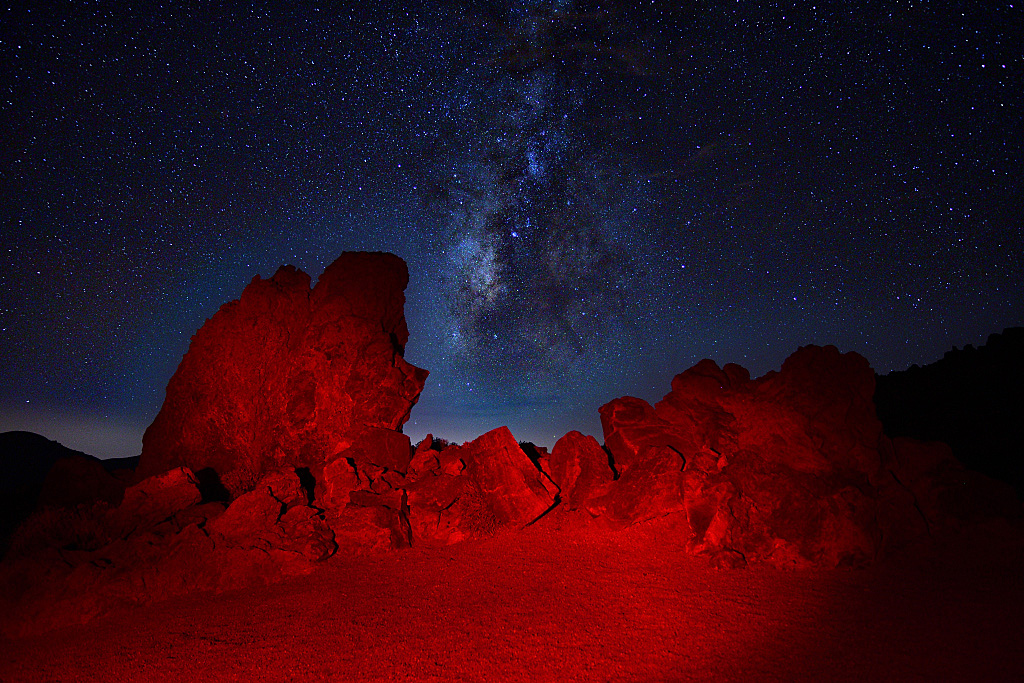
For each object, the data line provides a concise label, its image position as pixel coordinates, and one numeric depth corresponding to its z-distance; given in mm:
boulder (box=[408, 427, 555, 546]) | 13578
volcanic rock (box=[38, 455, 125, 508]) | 14938
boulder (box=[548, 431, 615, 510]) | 14883
